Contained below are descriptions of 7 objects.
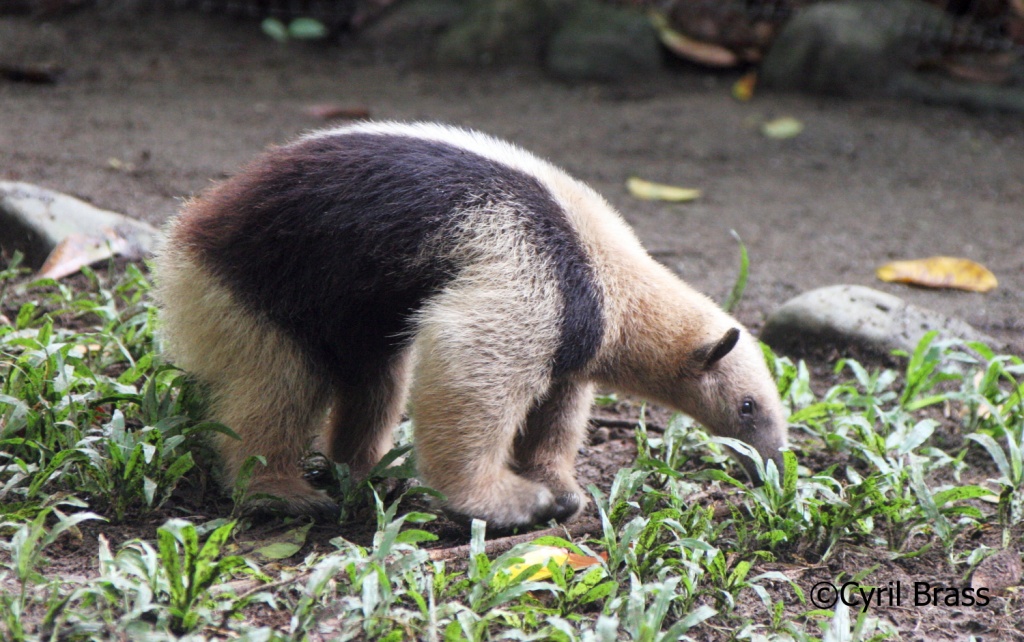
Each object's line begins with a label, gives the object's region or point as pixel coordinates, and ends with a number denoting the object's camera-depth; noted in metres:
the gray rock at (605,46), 22.14
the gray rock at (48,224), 11.43
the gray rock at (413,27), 22.89
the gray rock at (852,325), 11.47
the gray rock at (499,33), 22.42
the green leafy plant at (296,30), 22.72
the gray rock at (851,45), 21.44
